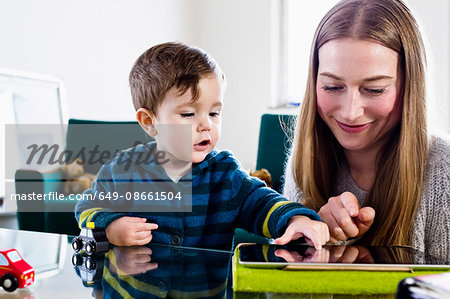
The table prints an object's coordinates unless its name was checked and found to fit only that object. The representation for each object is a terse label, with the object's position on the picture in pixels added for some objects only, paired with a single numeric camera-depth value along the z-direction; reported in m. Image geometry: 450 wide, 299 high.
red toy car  0.58
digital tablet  0.53
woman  0.86
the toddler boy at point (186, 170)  0.91
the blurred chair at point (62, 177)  2.30
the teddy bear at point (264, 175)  2.27
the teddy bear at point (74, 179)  2.61
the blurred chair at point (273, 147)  2.39
